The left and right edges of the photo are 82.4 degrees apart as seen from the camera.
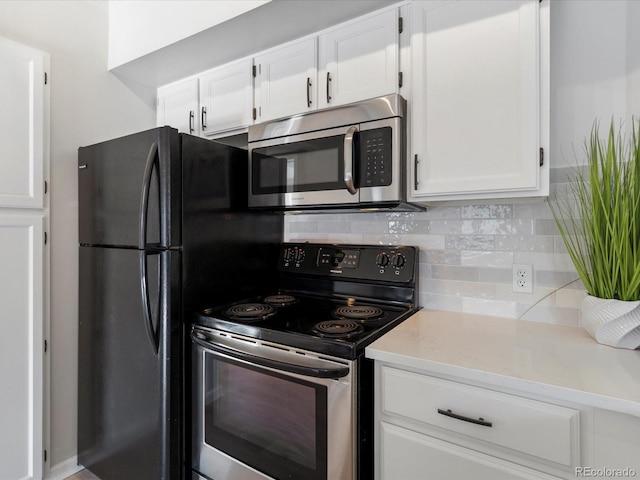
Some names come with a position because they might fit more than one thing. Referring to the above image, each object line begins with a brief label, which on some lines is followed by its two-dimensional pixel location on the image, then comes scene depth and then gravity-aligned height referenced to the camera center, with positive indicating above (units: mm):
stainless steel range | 1157 -493
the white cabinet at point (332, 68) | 1495 +748
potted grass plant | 1133 -22
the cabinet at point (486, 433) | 862 -520
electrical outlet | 1481 -174
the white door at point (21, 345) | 1652 -510
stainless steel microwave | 1406 +328
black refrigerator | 1478 -173
